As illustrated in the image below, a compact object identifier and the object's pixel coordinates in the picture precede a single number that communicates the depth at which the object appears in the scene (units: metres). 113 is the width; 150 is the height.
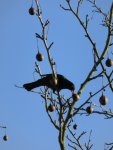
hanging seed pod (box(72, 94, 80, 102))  9.48
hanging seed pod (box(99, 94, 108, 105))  10.98
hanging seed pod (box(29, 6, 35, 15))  11.66
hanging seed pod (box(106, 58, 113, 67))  11.58
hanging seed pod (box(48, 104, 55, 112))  10.56
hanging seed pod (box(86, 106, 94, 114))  11.16
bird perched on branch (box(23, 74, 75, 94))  10.03
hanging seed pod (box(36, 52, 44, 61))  10.94
